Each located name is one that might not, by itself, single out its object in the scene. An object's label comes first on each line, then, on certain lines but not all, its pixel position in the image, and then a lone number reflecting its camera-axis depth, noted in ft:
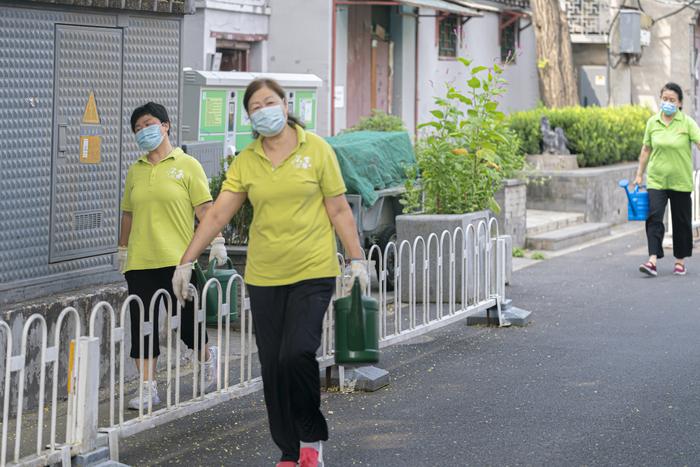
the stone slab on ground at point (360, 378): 27.96
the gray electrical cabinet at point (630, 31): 99.55
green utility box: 48.49
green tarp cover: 39.22
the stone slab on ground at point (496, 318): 36.24
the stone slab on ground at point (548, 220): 56.34
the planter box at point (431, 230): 38.47
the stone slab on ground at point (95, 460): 21.02
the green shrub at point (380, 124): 64.44
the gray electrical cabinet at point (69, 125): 27.09
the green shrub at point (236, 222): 36.99
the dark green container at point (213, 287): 25.35
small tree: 39.40
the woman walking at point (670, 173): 45.39
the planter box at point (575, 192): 61.62
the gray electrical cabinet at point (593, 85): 102.89
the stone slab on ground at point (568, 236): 54.60
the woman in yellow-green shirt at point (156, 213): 25.68
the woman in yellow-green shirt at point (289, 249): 21.17
